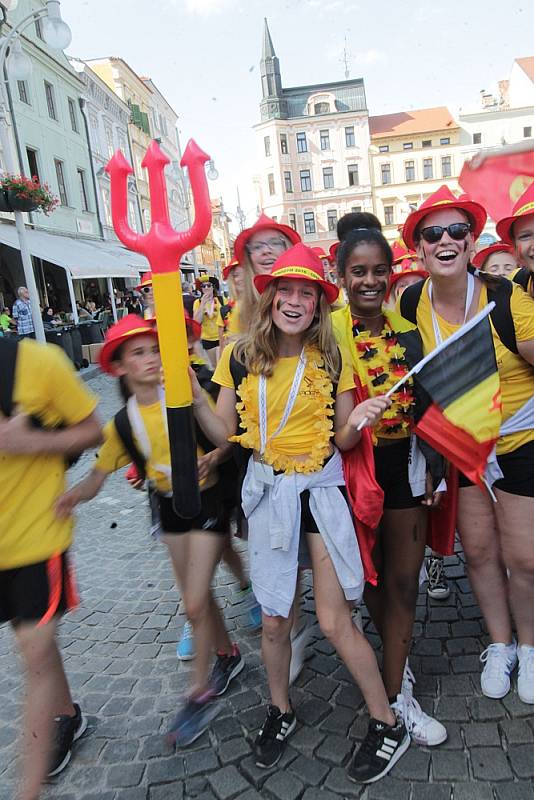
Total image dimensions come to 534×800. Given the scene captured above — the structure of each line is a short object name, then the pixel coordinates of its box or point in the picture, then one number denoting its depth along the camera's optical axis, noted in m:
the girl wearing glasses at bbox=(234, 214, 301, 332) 3.34
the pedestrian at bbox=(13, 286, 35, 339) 12.45
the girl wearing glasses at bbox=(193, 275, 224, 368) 8.48
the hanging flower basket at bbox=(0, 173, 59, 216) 8.90
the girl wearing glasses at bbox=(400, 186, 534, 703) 2.44
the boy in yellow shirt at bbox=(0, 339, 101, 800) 1.97
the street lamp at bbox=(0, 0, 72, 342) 8.31
